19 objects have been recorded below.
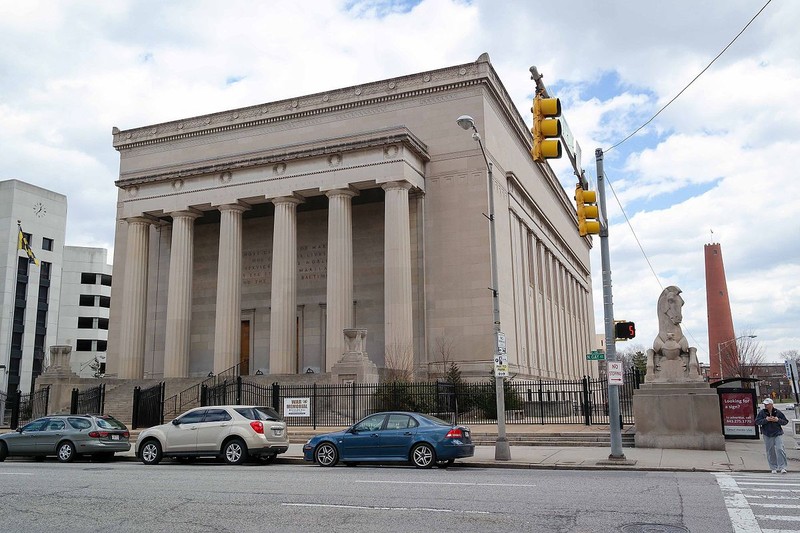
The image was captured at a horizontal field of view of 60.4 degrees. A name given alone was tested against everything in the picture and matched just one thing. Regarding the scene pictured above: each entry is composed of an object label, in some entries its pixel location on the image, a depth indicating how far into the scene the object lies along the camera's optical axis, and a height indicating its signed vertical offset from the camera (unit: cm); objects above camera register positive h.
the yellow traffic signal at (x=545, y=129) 1265 +486
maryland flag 4638 +1071
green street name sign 2173 +127
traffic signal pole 1717 +180
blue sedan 1659 -106
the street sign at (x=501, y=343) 1958 +153
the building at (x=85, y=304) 9362 +1354
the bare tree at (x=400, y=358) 3628 +214
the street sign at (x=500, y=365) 1933 +90
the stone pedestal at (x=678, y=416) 1962 -60
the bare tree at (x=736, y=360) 7469 +408
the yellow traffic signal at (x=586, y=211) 1636 +435
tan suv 1833 -92
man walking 1539 -93
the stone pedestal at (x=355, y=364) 3130 +159
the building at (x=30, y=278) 7888 +1461
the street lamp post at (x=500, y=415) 1830 -47
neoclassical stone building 3900 +1030
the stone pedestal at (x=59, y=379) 3766 +133
